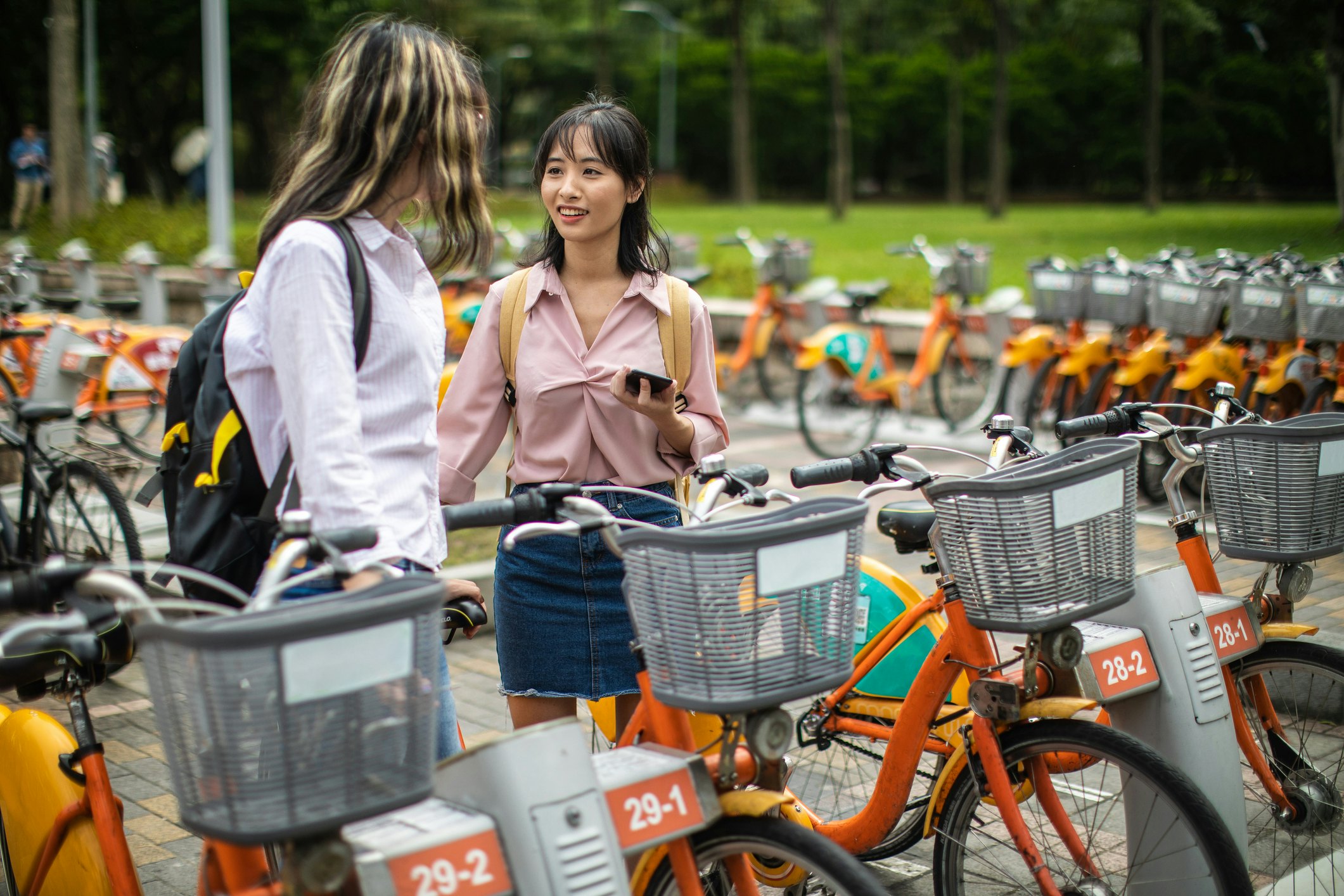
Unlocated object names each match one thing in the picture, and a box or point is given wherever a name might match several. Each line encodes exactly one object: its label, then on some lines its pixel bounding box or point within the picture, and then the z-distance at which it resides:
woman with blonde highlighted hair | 2.03
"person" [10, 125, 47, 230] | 24.89
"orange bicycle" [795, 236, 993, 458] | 9.16
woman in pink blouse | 2.88
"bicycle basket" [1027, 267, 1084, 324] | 8.35
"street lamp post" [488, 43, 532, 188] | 46.34
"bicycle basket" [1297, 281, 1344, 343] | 6.71
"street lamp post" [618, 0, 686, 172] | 48.41
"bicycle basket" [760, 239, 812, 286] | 10.41
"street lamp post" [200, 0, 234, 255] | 12.66
